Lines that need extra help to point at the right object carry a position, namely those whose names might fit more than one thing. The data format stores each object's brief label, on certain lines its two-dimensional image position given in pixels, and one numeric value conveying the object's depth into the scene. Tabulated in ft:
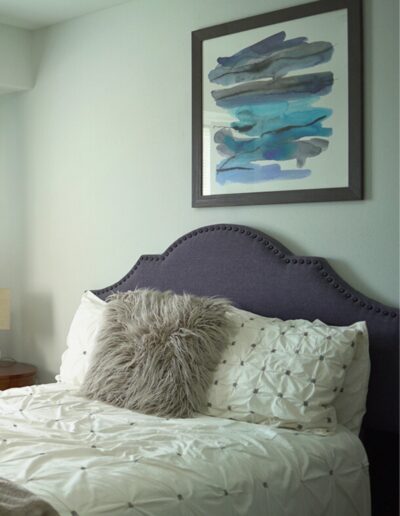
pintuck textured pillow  9.03
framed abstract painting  10.22
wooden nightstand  13.39
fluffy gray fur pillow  9.75
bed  7.16
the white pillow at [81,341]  11.38
